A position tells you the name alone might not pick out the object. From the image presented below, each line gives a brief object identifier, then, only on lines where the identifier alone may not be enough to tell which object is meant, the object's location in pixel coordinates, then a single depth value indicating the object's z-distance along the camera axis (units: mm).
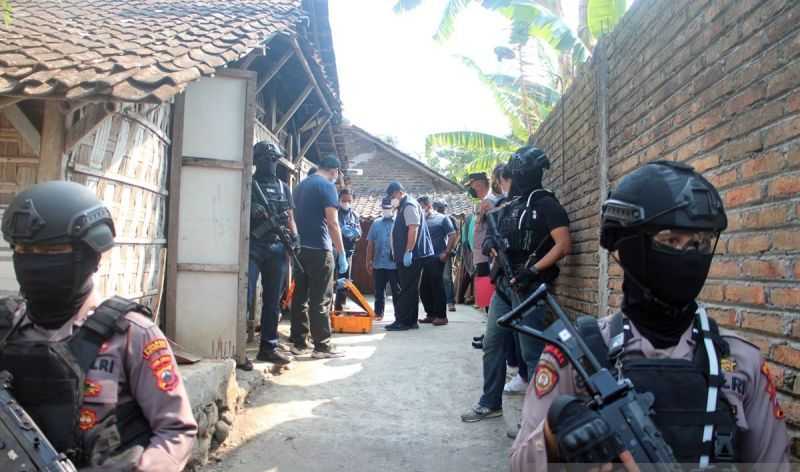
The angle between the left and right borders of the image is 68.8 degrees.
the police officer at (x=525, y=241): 3664
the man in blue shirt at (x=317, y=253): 5746
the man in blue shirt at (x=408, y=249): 7641
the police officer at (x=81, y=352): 1542
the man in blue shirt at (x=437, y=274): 8352
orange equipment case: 7691
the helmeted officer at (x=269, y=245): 5191
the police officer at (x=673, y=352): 1336
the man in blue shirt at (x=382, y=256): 8617
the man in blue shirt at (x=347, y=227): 8977
